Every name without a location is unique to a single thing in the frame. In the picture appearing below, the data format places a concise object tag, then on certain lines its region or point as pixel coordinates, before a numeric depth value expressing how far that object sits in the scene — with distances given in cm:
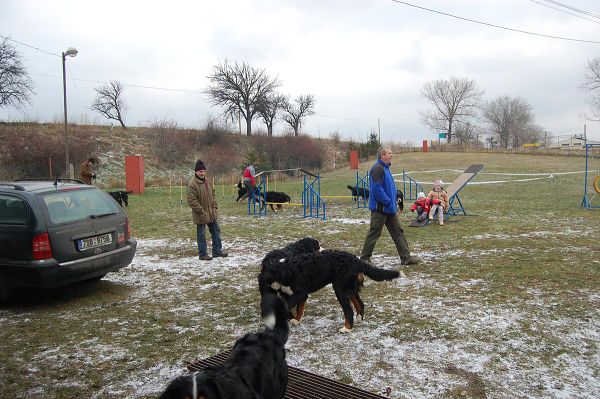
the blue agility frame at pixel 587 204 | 1309
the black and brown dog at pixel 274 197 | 1430
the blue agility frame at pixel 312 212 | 1252
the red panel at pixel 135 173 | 2245
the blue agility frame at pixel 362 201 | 1538
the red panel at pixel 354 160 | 3859
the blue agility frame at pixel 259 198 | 1385
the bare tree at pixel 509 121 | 6781
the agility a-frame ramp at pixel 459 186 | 1199
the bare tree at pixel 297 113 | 5266
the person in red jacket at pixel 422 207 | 1098
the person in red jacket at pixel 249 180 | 1536
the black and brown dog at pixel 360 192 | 1552
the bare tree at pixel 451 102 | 6850
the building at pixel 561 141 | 5828
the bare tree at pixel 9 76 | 3003
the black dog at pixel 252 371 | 198
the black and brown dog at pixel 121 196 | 1584
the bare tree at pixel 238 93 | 4931
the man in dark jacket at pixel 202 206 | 765
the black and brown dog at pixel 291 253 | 476
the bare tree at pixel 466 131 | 6788
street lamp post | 1728
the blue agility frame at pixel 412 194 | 1836
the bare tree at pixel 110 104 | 4275
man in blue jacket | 678
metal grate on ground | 321
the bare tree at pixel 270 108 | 4981
